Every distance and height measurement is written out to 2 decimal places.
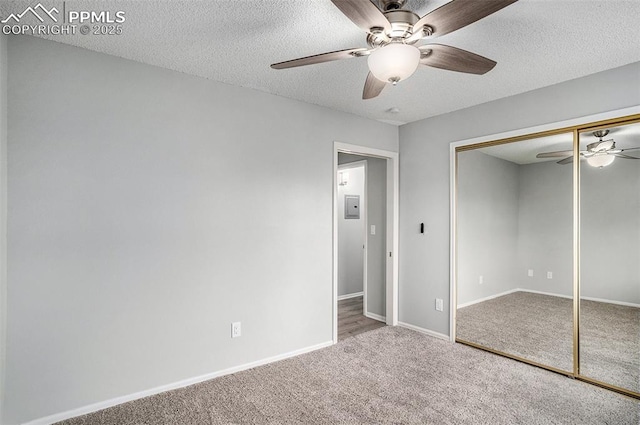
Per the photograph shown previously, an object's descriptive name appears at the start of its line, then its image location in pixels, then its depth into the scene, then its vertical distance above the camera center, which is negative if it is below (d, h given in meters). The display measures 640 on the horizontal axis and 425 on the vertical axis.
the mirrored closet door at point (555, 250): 2.60 -0.36
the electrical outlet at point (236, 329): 2.86 -1.02
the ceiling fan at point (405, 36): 1.42 +0.84
